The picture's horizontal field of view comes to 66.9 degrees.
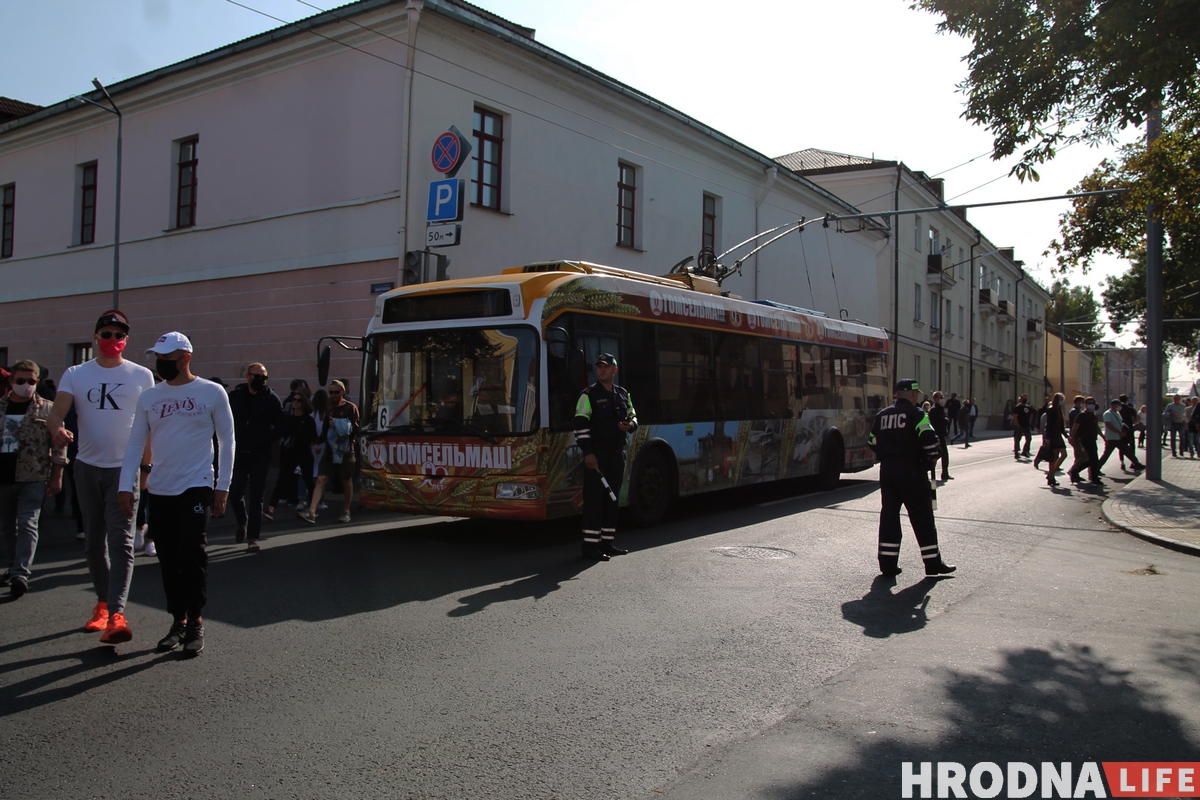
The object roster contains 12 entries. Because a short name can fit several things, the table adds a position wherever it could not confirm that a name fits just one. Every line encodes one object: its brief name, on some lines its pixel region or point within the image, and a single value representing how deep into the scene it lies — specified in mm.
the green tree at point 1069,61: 7723
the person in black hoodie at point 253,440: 8859
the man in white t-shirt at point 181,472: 5047
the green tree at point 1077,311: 102125
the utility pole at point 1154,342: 16875
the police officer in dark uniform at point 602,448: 8336
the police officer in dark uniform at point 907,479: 7691
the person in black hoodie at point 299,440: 10508
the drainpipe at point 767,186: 27250
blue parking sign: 14769
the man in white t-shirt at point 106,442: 5309
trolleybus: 8812
